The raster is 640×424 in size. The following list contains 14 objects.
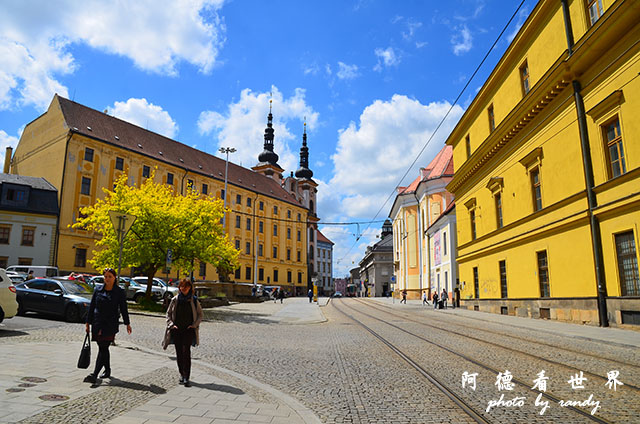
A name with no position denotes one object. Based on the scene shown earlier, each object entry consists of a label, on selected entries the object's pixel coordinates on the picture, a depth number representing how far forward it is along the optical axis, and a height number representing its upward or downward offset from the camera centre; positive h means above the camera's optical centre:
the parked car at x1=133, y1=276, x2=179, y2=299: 29.71 +0.09
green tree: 21.34 +2.74
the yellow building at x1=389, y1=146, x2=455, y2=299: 51.16 +8.55
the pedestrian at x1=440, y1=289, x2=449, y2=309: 34.23 -1.03
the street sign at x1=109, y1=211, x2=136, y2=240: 11.59 +1.67
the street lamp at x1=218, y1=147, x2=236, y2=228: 39.66 +12.06
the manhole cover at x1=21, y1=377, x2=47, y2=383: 6.09 -1.30
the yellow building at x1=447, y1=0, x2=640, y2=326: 15.20 +5.12
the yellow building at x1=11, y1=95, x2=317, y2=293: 41.59 +12.79
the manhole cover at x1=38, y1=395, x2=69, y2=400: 5.33 -1.35
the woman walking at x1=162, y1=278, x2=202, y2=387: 6.80 -0.54
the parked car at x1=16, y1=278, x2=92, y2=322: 15.11 -0.44
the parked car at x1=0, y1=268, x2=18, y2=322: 11.50 -0.33
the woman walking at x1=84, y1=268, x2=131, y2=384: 6.54 -0.46
